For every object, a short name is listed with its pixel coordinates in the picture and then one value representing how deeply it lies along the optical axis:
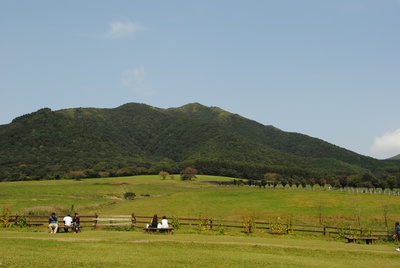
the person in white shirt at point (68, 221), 33.50
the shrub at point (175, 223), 37.12
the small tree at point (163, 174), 147.02
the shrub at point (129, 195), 91.21
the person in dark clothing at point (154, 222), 33.99
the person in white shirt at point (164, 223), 33.47
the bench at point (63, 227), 33.09
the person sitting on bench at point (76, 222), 32.94
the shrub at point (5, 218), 37.00
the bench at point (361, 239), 33.22
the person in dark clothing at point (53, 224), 32.00
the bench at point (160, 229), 33.44
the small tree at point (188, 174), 141.55
